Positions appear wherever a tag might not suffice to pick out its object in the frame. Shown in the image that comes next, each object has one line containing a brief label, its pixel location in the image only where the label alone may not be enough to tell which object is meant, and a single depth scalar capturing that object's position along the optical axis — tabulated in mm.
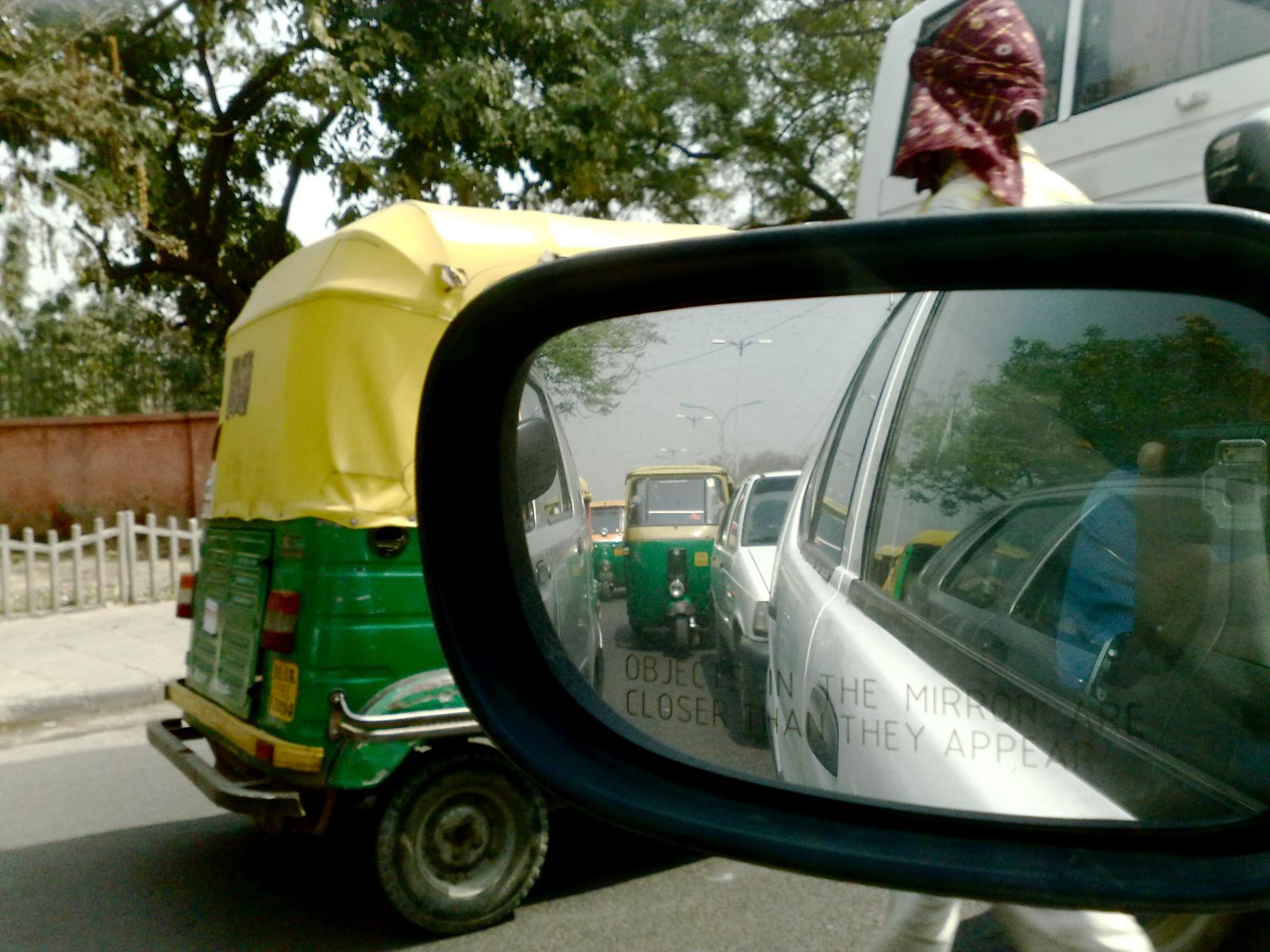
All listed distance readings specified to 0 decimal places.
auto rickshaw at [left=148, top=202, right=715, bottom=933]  3791
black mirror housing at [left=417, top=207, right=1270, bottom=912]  905
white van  2838
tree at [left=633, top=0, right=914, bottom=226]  16828
